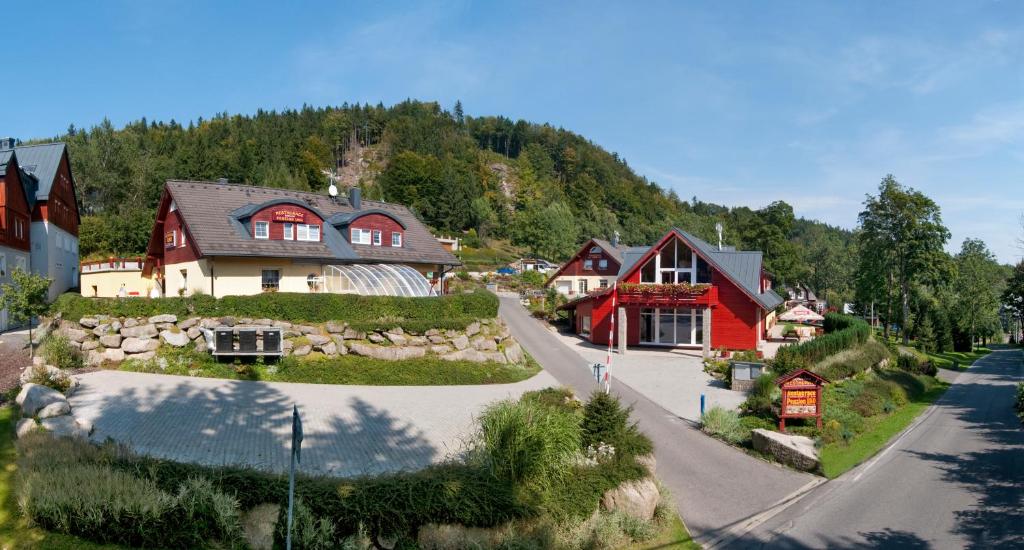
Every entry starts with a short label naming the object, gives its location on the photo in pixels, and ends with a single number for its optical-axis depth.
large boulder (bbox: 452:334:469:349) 23.05
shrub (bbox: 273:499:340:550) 8.18
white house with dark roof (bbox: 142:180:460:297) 24.77
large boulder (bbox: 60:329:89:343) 19.17
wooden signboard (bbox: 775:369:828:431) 17.39
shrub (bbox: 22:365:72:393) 14.41
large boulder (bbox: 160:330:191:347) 19.75
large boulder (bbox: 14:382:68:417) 12.17
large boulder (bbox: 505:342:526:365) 24.22
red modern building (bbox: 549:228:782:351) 31.58
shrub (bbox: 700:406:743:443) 16.50
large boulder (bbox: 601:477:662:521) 10.58
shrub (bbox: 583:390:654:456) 11.87
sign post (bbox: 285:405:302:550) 6.95
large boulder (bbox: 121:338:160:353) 19.31
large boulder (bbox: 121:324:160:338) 19.55
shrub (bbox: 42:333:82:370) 17.94
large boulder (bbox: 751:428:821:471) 14.51
